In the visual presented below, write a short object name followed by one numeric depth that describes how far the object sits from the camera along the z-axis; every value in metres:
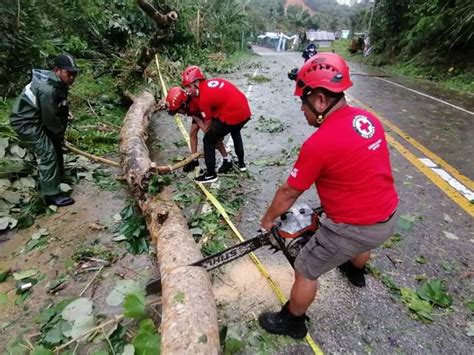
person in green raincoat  3.93
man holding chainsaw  2.06
